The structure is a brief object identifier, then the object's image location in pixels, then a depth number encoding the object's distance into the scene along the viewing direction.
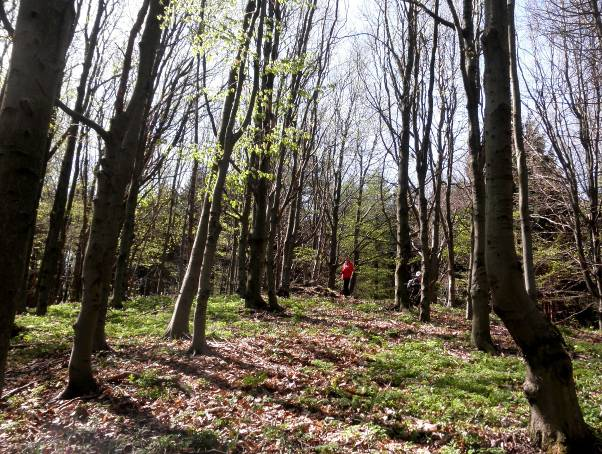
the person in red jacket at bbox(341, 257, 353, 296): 18.41
